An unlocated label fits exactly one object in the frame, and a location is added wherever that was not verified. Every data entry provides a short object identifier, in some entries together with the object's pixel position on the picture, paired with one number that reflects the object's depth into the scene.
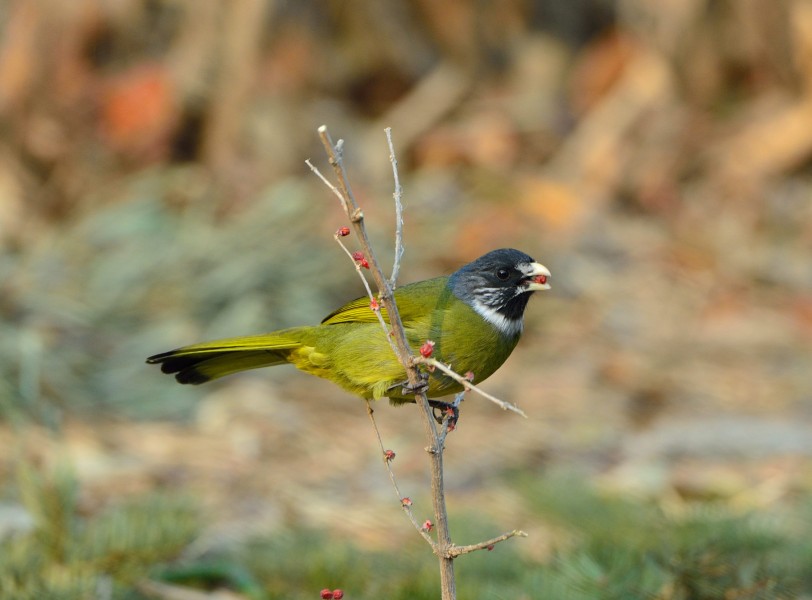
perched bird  6.35
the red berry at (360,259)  4.81
